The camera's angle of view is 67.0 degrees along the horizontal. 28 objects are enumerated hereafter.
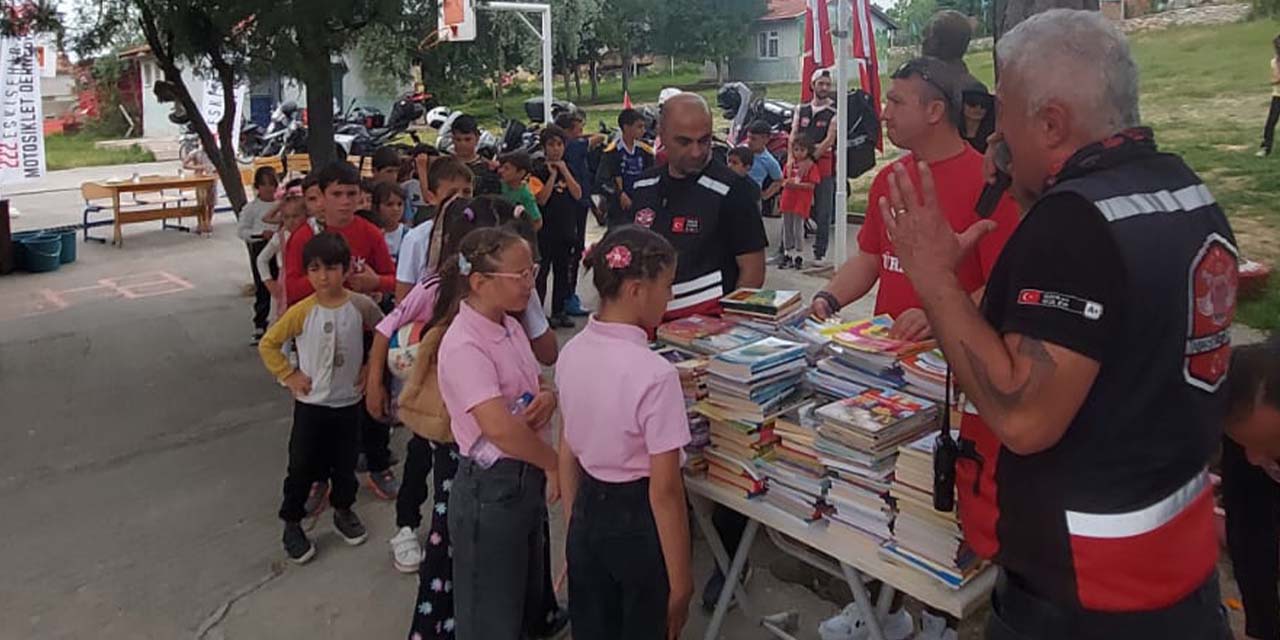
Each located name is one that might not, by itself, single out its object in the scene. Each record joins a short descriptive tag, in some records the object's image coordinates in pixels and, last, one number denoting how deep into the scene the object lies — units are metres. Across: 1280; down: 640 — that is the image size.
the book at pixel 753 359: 2.48
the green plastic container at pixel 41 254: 10.22
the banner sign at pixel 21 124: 11.88
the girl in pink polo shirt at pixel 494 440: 2.51
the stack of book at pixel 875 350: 2.46
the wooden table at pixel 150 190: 11.97
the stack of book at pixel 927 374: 2.32
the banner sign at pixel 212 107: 13.36
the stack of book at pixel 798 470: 2.42
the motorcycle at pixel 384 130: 17.56
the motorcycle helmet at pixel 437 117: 20.18
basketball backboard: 8.20
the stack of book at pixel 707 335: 2.70
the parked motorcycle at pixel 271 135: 21.25
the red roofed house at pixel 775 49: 45.75
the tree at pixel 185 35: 6.56
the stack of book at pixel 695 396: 2.61
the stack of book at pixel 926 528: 2.11
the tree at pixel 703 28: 39.91
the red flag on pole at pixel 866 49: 8.02
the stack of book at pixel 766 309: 2.85
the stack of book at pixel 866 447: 2.24
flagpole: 7.20
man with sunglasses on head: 2.74
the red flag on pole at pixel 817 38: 7.94
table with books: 2.16
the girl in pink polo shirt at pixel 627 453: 2.23
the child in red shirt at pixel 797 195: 9.63
